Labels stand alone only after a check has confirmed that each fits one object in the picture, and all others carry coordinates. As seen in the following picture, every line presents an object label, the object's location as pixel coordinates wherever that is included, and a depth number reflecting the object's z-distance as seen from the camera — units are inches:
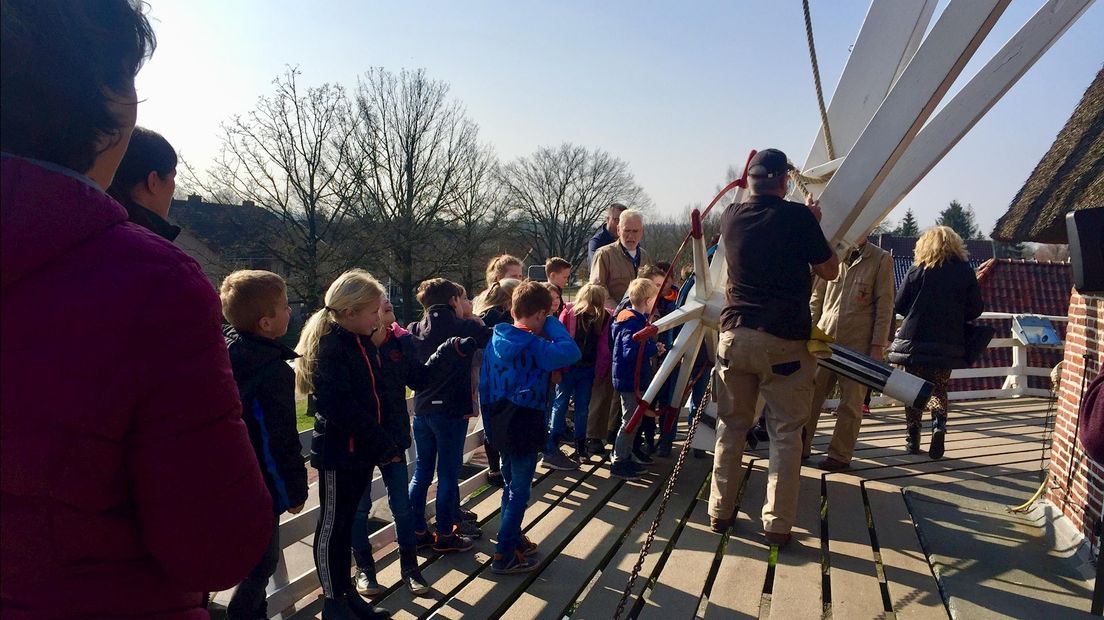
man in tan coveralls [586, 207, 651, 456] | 240.4
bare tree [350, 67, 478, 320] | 1100.5
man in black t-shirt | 140.0
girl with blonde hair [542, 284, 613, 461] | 214.8
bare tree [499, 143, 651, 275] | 1910.7
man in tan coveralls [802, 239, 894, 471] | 195.9
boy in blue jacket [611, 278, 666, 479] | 194.2
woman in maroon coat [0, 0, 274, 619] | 35.9
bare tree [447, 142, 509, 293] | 1192.8
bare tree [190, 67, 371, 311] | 987.9
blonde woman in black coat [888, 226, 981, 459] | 202.5
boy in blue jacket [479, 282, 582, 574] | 135.5
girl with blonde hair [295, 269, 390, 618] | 116.6
